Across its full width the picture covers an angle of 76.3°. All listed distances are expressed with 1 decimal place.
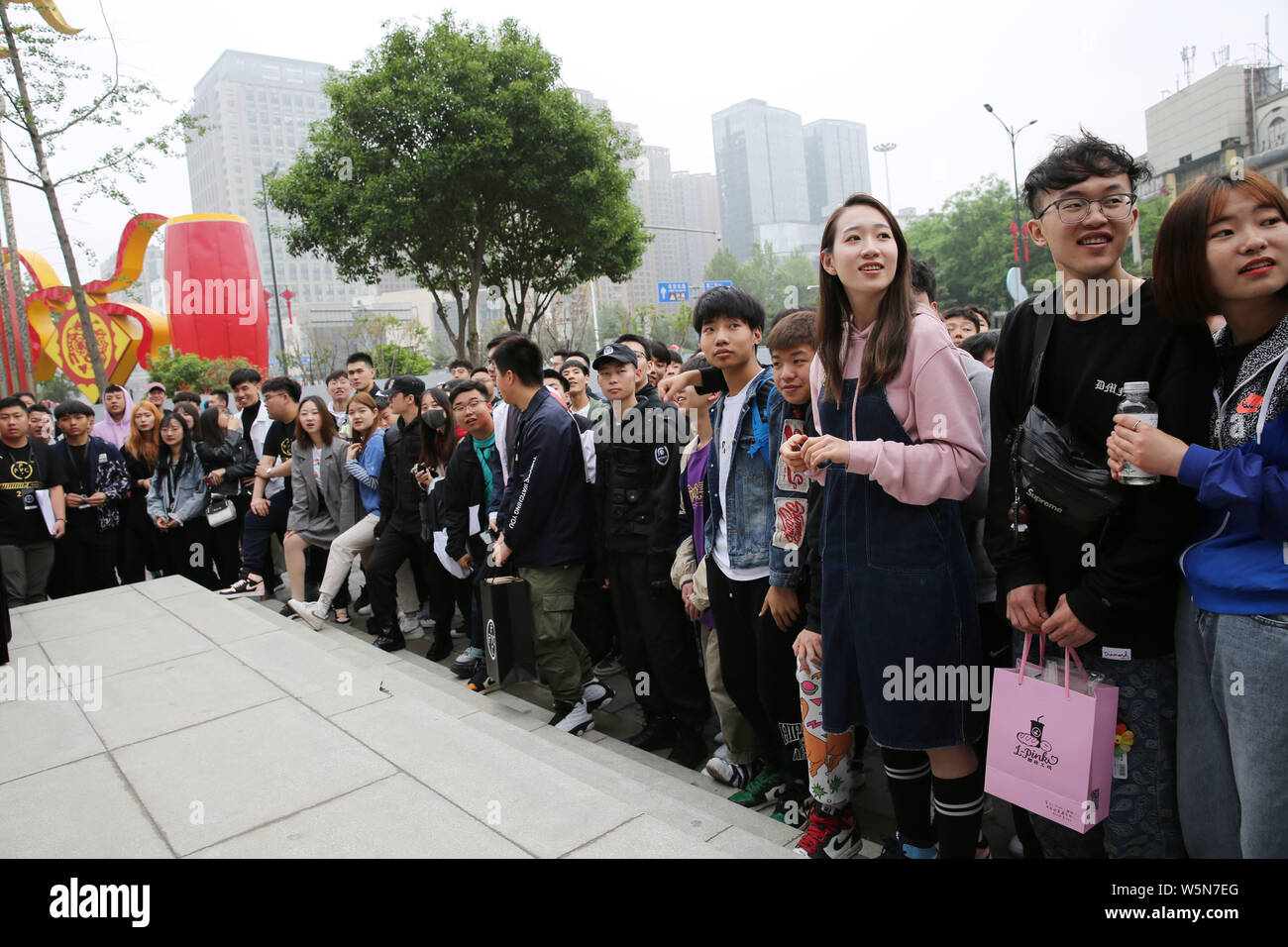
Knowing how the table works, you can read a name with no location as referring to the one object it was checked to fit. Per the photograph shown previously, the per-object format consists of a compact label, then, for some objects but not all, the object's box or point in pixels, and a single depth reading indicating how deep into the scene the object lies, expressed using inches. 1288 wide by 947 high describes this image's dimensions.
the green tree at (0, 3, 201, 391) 475.8
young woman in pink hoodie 92.0
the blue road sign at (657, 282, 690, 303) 1123.0
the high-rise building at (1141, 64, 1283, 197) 2178.9
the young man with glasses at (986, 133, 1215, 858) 79.2
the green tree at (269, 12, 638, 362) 619.2
